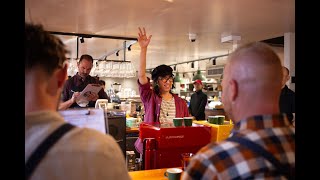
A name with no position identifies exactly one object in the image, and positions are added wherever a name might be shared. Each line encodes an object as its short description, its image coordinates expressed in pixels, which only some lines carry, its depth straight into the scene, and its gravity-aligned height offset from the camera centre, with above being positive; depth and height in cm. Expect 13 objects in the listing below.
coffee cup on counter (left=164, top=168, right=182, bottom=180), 155 -44
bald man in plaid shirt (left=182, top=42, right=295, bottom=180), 87 -12
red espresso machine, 173 -31
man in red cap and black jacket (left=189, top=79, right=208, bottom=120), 663 -33
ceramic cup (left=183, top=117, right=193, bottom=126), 186 -20
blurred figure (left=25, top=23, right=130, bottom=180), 72 -11
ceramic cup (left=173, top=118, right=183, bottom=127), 185 -20
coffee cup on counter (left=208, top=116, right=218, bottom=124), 197 -20
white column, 570 +67
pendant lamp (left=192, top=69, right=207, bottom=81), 1021 +39
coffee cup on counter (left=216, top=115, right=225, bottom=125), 196 -20
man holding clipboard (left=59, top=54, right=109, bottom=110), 294 +11
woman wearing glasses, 280 -9
